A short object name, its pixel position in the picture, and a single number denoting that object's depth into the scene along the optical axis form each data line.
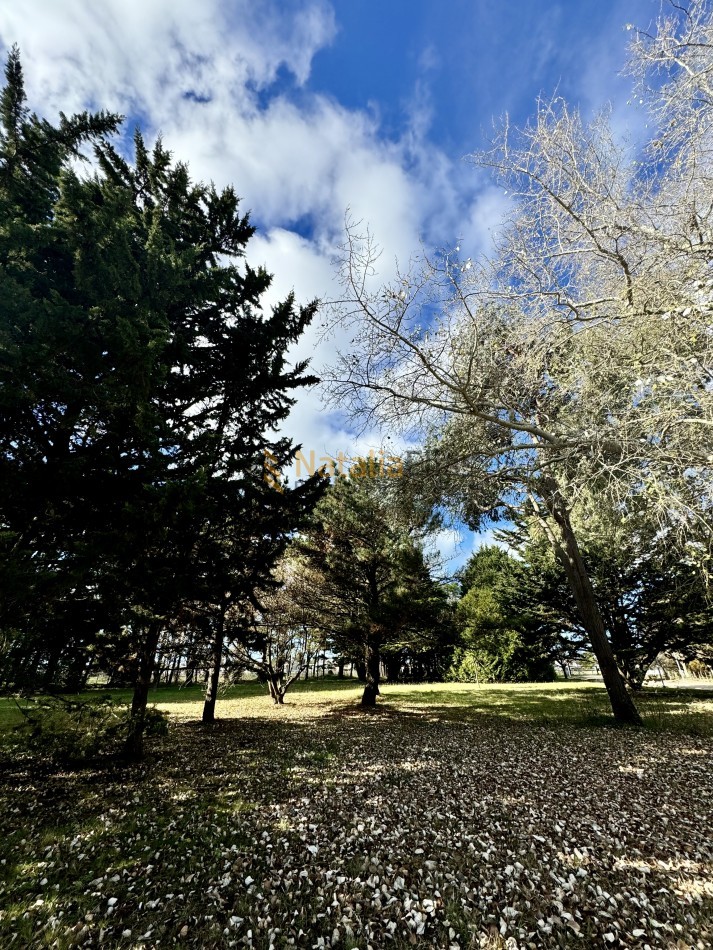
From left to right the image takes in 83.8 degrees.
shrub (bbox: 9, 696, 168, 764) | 6.36
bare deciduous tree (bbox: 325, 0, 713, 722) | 5.21
